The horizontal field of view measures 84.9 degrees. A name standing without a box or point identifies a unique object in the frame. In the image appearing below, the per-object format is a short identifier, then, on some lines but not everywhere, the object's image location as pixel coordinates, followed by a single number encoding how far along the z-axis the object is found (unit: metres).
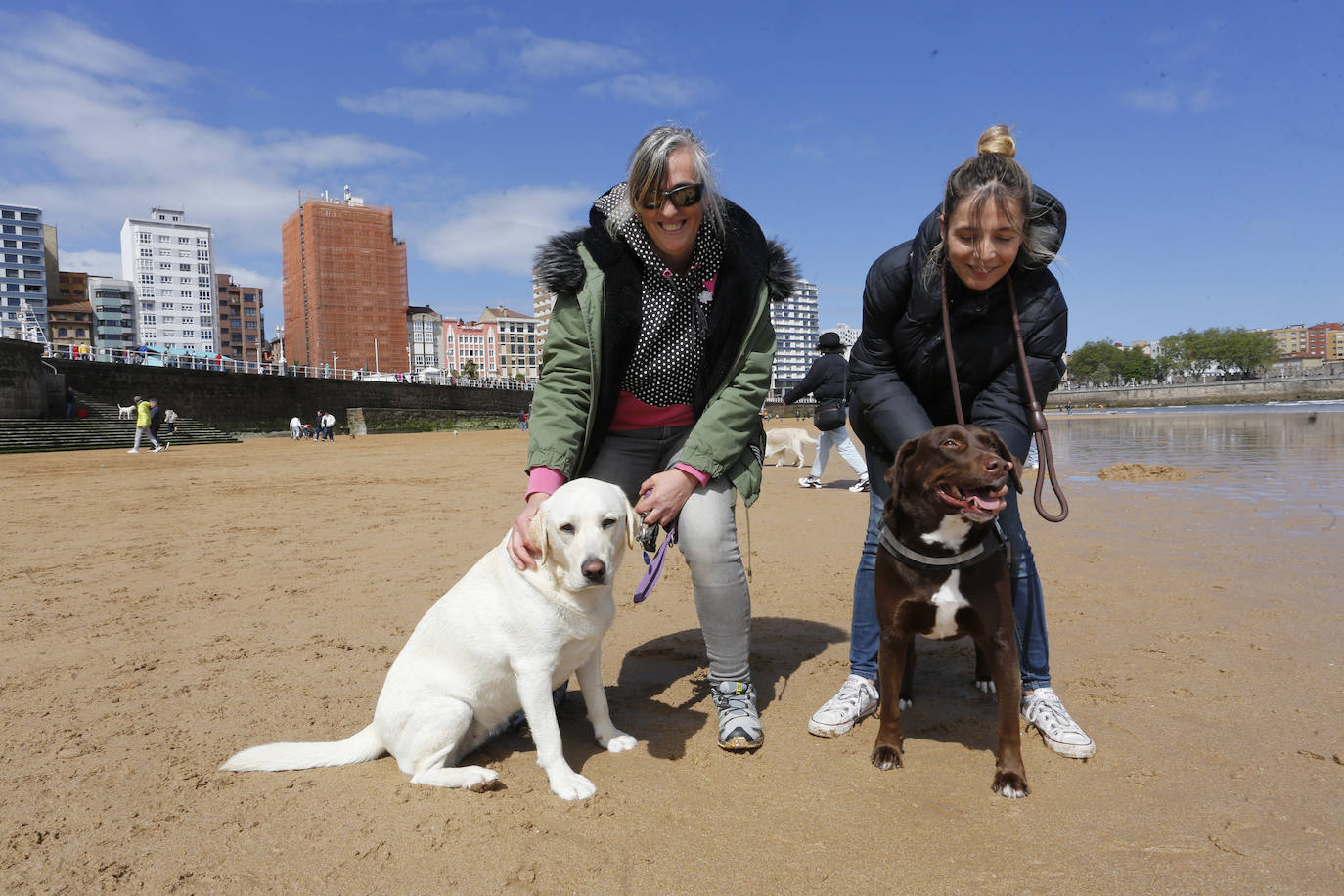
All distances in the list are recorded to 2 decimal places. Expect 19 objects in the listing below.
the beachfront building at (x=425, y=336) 161.50
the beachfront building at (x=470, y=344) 170.62
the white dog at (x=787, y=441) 17.08
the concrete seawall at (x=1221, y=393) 86.31
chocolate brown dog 2.60
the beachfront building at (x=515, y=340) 170.62
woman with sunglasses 3.11
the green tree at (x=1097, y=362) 124.56
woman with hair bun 2.83
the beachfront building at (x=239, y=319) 144.50
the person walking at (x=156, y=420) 25.17
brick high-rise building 110.62
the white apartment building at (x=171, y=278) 126.12
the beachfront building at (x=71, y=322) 113.38
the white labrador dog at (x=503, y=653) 2.60
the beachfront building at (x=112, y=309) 120.25
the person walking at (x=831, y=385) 11.32
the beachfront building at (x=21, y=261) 116.94
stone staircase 24.53
